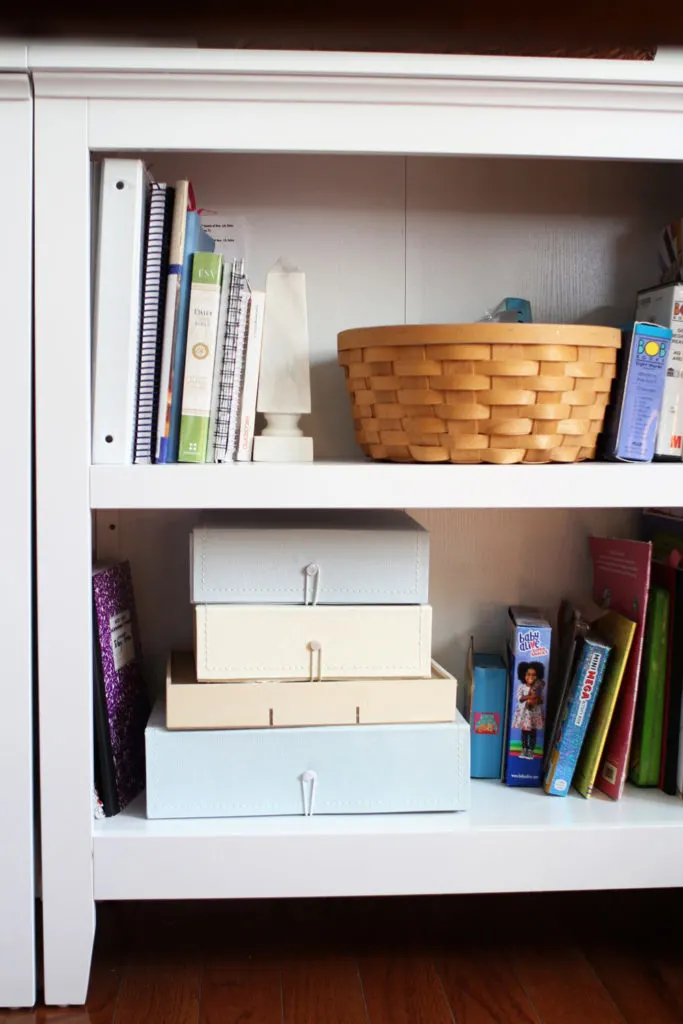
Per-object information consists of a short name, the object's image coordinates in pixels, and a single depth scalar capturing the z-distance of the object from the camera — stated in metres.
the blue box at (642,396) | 1.25
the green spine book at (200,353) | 1.19
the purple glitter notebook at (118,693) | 1.23
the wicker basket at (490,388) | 1.16
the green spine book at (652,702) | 1.34
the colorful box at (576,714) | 1.30
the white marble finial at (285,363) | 1.28
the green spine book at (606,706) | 1.30
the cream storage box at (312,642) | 1.23
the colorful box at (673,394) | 1.28
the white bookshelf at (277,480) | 1.12
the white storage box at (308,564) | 1.23
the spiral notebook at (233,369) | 1.21
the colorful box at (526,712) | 1.36
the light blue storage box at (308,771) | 1.22
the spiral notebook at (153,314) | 1.18
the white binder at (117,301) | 1.15
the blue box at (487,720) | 1.40
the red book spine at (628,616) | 1.30
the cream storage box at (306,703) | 1.23
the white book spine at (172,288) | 1.18
